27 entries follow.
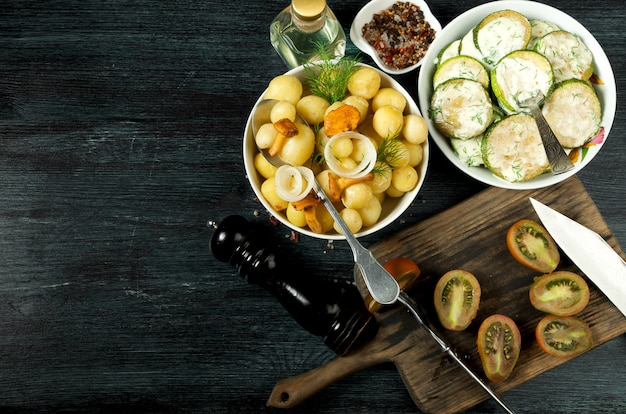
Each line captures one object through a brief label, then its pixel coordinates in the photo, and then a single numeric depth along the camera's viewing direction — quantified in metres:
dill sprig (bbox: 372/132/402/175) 1.24
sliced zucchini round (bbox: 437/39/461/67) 1.37
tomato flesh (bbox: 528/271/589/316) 1.40
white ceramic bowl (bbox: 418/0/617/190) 1.32
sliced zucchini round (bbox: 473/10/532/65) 1.30
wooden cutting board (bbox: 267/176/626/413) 1.42
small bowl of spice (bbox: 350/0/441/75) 1.45
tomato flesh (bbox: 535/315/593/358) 1.39
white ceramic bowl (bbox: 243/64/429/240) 1.30
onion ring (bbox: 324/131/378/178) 1.17
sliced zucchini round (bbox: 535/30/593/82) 1.30
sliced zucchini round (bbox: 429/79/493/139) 1.27
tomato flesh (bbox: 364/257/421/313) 1.35
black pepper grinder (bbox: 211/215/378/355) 1.39
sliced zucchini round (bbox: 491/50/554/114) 1.25
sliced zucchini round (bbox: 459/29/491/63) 1.33
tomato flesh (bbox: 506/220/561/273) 1.41
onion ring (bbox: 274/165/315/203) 1.18
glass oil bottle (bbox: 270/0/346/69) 1.36
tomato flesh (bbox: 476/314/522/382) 1.37
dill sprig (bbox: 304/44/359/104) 1.29
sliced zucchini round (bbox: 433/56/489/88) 1.29
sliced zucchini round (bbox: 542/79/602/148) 1.28
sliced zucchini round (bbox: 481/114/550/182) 1.27
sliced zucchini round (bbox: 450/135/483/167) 1.33
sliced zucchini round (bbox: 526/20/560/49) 1.35
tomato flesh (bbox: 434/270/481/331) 1.40
